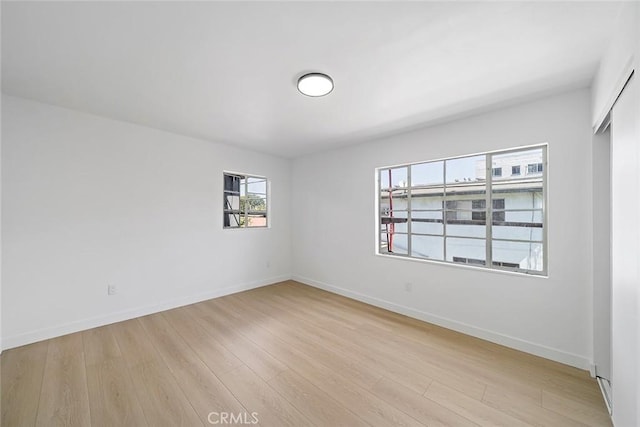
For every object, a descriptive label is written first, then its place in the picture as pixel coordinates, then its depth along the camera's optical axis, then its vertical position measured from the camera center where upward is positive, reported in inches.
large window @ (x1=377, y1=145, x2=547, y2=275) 98.9 +1.1
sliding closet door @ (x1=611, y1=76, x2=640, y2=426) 47.7 -9.0
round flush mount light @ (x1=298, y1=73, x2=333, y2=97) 78.8 +44.0
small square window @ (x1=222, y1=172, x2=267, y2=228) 166.1 +8.6
